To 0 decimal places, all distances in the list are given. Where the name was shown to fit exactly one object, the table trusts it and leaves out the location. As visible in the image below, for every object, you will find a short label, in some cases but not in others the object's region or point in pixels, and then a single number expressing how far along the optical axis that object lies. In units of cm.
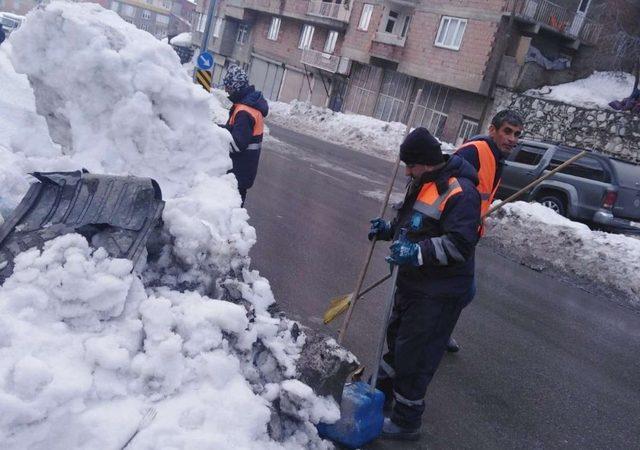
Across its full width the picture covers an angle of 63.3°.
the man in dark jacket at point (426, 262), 289
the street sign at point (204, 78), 1436
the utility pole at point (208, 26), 1515
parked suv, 1000
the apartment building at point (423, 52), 2175
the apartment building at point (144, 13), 7288
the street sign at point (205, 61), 1422
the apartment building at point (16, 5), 6812
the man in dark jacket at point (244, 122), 478
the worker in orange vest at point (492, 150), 384
